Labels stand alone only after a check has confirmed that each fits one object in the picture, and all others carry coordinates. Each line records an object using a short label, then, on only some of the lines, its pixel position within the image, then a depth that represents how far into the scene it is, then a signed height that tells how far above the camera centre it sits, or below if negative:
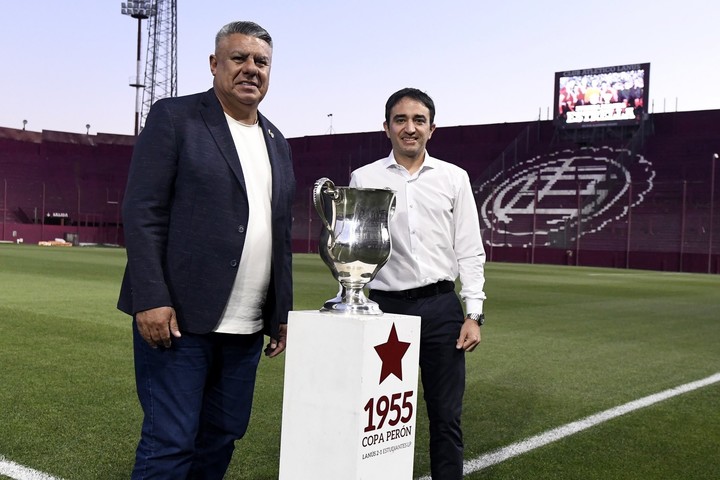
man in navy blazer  2.54 -0.09
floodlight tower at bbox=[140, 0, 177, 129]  55.25 +11.73
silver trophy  2.47 -0.04
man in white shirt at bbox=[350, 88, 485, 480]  3.26 -0.17
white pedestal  2.33 -0.52
